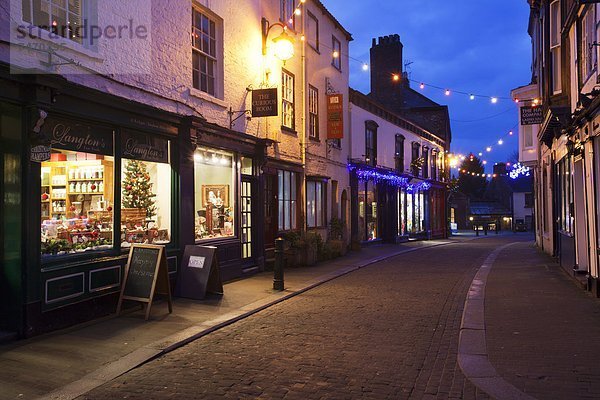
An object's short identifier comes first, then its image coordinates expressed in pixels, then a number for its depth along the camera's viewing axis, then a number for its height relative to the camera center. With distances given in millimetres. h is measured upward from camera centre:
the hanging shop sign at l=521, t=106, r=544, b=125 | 17406 +3073
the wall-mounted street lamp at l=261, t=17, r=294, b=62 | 13633 +4314
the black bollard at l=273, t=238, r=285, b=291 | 11344 -1210
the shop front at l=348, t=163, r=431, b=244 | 23734 +399
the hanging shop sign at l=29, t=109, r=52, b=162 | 7035 +1042
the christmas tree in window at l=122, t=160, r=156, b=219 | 9453 +505
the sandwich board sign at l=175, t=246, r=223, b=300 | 9992 -1093
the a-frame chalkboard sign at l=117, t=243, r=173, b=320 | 8492 -922
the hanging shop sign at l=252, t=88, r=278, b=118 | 13094 +2729
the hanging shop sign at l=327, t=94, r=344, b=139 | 19375 +3496
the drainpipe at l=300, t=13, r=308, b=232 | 17344 +2625
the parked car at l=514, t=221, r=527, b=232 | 56084 -1703
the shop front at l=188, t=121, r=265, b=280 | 11672 +444
